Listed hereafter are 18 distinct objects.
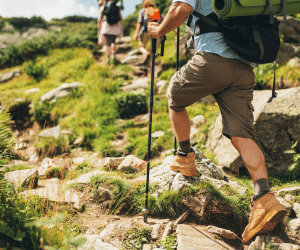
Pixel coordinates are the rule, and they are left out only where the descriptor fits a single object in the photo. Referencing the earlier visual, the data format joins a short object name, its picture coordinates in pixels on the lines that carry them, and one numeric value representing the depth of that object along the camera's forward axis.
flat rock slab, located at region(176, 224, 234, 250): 2.25
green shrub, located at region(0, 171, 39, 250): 1.73
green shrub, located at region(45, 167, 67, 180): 4.13
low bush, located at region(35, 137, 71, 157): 5.90
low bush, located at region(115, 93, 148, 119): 7.26
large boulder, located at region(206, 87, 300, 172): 4.30
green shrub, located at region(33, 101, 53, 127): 7.54
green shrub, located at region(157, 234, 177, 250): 2.30
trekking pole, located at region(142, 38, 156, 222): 2.84
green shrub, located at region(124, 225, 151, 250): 2.35
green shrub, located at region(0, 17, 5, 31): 19.67
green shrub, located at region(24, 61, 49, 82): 10.22
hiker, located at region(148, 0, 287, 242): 2.33
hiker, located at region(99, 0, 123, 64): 9.53
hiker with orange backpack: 8.11
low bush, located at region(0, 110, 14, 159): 2.29
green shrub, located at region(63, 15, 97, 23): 23.89
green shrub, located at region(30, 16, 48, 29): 20.72
